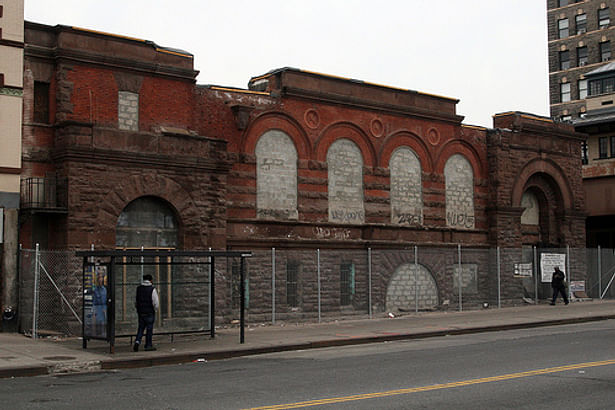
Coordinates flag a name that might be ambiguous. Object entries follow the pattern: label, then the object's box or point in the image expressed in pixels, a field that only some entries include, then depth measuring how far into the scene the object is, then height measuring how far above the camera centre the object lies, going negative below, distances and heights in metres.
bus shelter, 18.94 -0.89
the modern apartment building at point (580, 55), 58.41 +18.23
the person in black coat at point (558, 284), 33.34 -0.94
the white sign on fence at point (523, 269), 34.06 -0.31
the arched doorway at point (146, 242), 23.33 +0.64
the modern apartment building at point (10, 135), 21.97 +3.62
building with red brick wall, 22.91 +3.22
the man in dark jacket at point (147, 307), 18.61 -1.04
